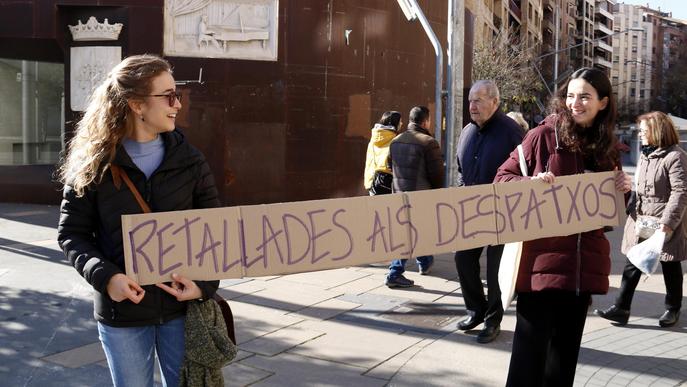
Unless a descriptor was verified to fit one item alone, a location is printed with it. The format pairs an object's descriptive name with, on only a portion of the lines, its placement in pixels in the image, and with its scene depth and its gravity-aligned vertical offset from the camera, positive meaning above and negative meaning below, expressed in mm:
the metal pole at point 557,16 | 74212 +15208
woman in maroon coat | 3367 -511
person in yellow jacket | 8141 -50
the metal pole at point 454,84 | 10273 +1000
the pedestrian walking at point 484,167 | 5512 -106
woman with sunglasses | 2574 -183
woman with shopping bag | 5852 -427
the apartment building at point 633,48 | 132750 +20403
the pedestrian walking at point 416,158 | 7316 -61
